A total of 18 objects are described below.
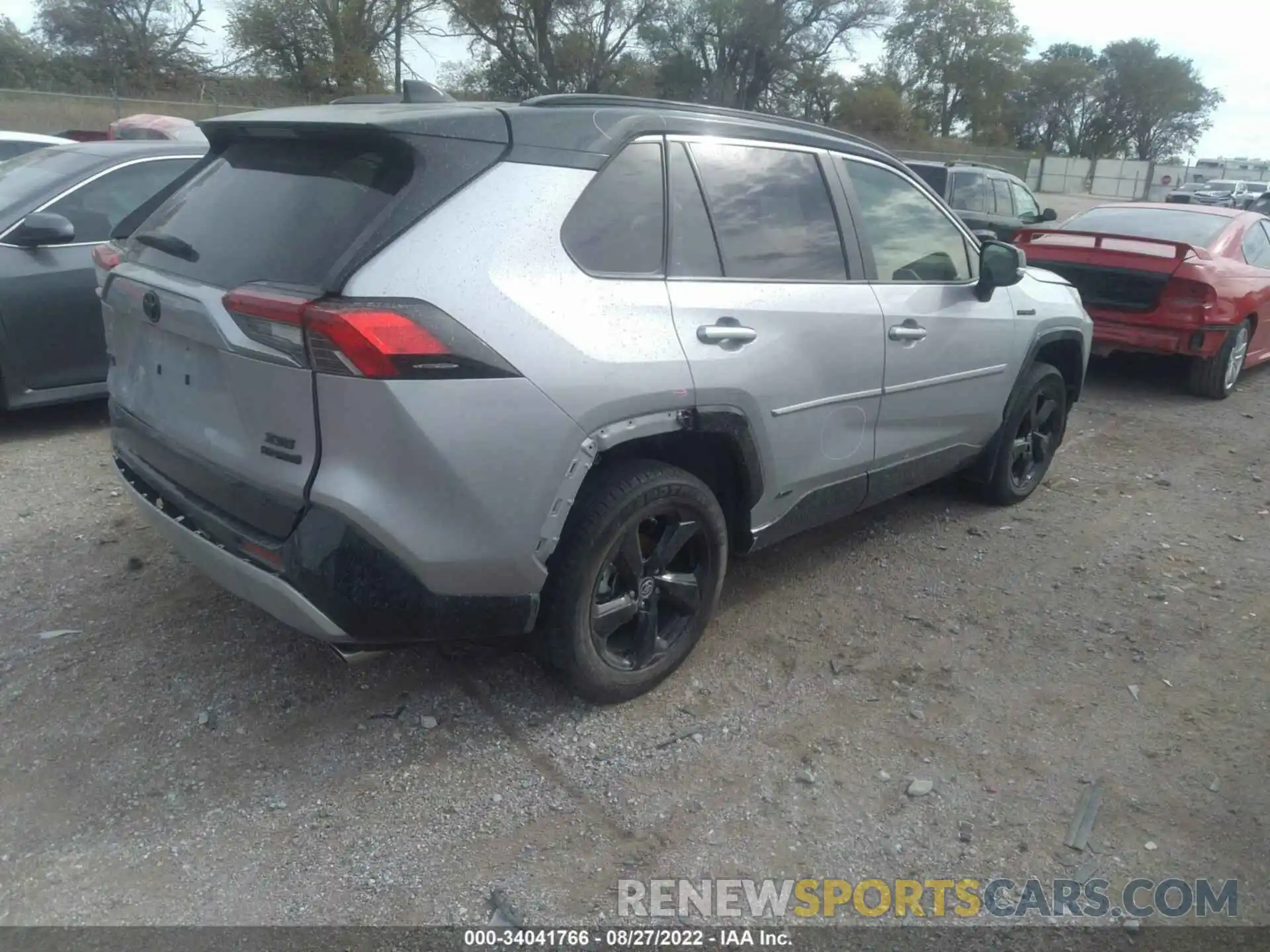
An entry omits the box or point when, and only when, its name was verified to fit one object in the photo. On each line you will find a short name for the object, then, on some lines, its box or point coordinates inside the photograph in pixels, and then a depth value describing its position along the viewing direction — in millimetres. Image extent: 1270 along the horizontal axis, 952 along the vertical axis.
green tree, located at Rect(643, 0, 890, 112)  43375
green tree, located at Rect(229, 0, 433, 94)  36062
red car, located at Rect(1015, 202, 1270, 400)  7637
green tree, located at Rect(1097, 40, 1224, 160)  68250
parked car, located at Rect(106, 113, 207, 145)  11969
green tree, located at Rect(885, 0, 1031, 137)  57469
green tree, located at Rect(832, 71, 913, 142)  49438
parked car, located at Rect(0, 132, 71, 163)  8805
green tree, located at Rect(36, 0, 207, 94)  42375
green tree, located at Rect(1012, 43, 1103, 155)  66688
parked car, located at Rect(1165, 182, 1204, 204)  25666
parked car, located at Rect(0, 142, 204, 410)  5445
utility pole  37094
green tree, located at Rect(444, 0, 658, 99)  39625
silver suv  2605
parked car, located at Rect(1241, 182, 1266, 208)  40047
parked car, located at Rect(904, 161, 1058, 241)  13820
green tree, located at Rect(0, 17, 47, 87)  38312
